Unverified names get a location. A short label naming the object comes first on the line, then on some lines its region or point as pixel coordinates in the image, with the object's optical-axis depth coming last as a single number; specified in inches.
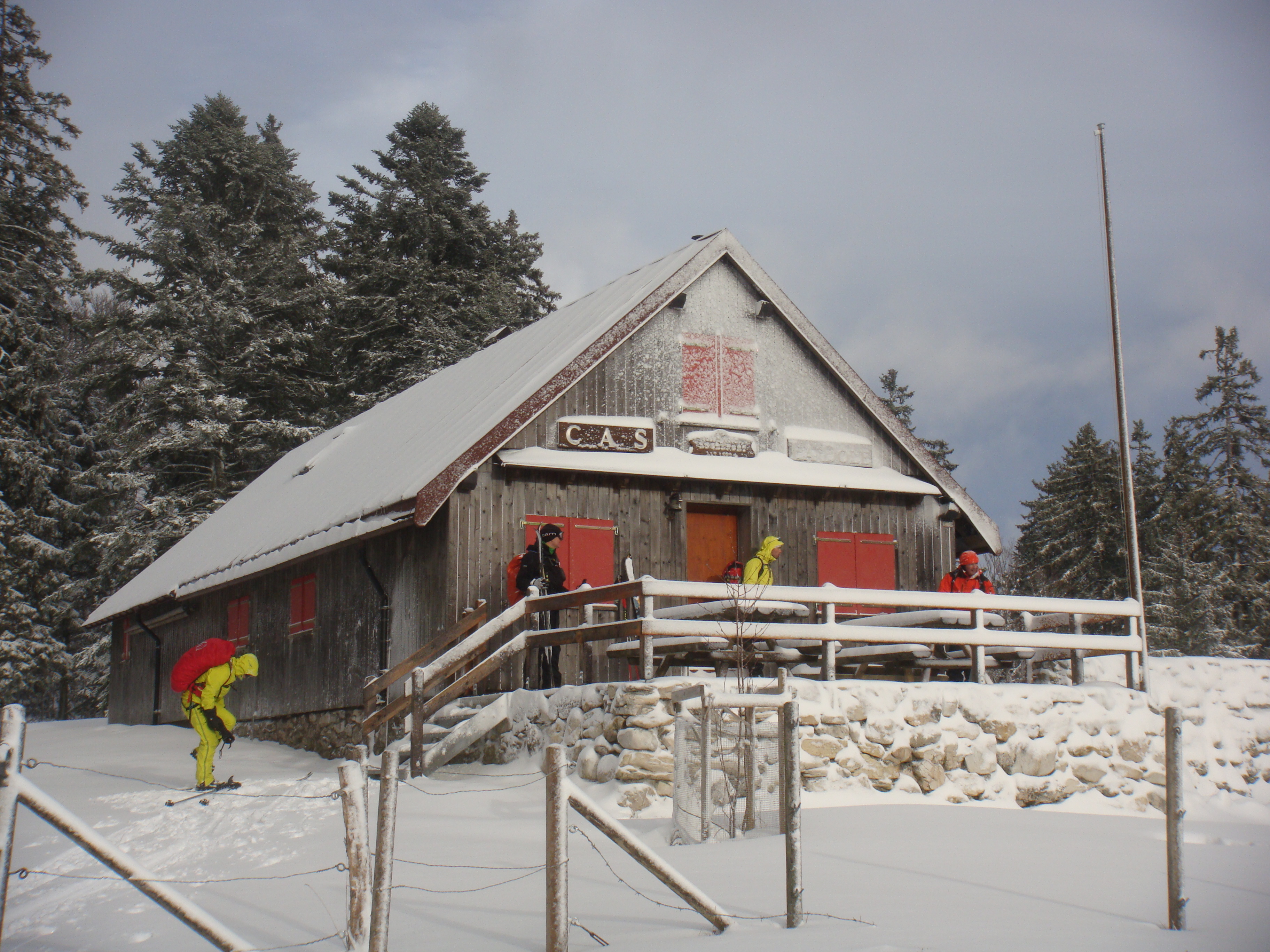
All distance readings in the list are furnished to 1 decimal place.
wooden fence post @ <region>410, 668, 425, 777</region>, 441.1
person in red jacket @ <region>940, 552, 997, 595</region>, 519.8
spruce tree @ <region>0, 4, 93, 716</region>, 1072.8
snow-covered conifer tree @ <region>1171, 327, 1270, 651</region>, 1226.6
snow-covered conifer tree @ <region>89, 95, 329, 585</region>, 1220.5
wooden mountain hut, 557.9
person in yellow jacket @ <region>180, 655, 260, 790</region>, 452.4
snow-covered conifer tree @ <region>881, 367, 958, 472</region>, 1723.7
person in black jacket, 495.5
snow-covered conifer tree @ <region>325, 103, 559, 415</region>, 1368.1
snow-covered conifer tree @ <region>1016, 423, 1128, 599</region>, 1326.3
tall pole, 638.5
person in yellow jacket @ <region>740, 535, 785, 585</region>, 486.0
